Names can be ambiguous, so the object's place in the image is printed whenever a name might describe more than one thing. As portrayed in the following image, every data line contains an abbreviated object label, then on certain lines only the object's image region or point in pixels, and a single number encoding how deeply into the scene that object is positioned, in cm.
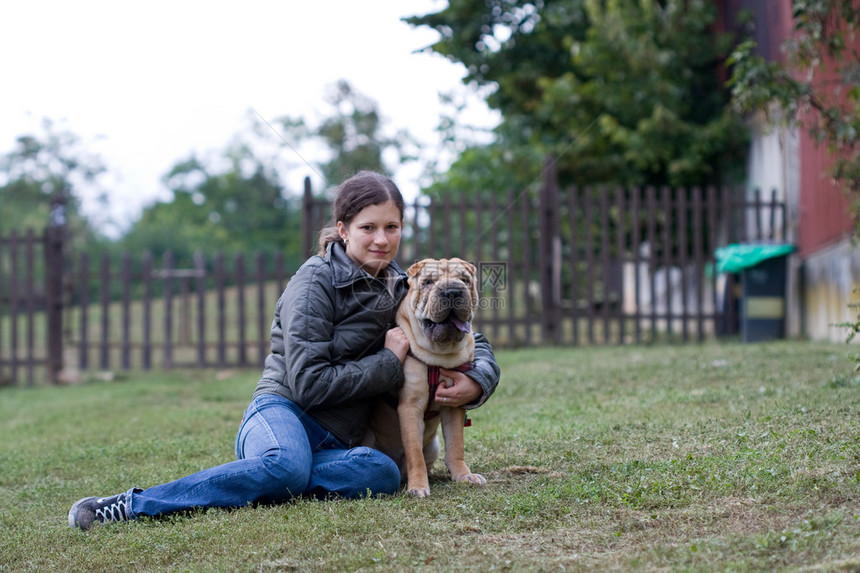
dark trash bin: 1079
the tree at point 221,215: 3872
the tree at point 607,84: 1312
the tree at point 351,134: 3509
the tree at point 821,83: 809
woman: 367
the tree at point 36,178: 3344
